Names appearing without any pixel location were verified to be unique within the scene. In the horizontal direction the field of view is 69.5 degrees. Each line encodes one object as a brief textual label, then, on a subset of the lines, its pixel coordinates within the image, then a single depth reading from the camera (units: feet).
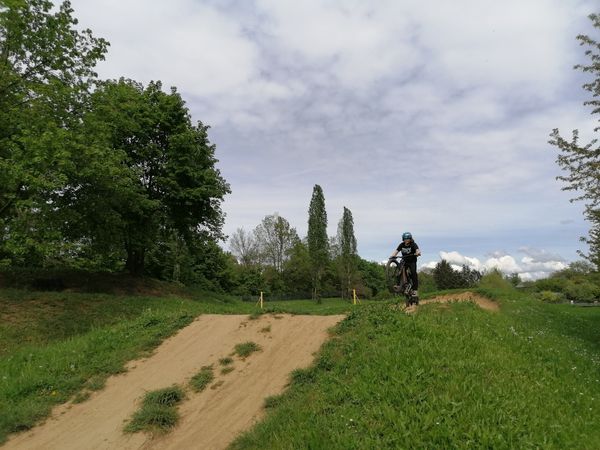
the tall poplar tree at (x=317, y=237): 200.34
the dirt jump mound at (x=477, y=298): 64.28
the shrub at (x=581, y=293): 179.93
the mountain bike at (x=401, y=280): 36.45
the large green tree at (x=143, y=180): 57.57
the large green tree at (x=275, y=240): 243.40
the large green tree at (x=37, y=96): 46.42
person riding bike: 36.19
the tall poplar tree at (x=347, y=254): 215.92
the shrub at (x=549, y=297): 160.76
